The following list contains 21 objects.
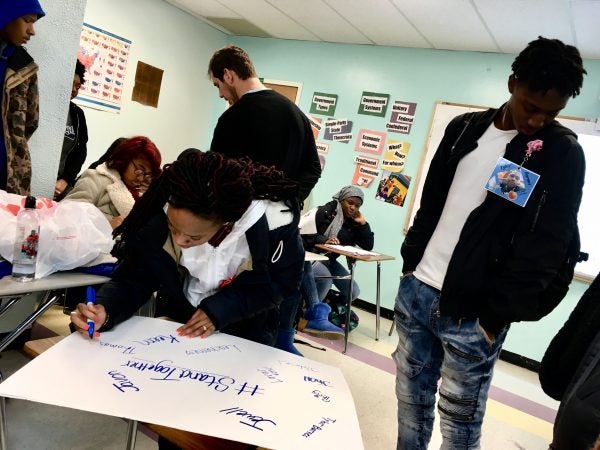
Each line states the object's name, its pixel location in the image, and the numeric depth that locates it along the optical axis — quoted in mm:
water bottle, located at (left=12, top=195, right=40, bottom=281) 1264
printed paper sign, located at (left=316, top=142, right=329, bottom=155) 4750
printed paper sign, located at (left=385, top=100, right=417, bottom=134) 4301
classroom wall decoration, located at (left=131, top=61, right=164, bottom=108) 4535
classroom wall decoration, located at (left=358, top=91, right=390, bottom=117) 4426
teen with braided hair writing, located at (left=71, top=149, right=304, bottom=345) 971
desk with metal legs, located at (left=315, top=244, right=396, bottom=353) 3152
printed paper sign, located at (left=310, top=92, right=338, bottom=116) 4715
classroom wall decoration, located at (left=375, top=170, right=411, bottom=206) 4324
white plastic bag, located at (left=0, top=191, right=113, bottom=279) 1308
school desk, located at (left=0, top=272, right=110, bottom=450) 1176
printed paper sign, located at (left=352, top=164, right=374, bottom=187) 4509
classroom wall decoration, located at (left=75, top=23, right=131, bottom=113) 4008
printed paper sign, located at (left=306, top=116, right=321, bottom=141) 4801
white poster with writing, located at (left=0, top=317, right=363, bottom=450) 682
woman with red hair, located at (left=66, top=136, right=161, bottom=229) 2162
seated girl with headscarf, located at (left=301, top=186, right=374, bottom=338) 3244
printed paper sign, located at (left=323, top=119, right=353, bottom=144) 4624
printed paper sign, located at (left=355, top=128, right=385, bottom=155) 4438
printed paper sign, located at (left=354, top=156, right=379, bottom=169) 4473
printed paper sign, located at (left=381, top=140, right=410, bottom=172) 4320
